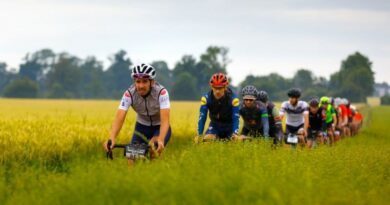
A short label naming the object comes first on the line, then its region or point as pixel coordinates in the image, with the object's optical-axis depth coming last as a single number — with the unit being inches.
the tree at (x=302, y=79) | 7628.9
